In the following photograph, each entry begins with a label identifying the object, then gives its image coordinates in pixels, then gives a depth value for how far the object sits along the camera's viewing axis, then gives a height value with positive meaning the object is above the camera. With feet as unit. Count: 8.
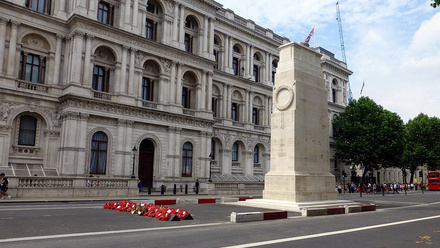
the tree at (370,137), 173.68 +18.45
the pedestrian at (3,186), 71.10 -4.62
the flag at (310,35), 158.30 +61.55
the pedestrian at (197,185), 115.02 -5.74
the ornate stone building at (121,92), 96.63 +24.22
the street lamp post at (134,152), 103.45 +4.41
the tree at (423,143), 220.64 +20.16
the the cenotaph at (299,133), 59.47 +6.76
